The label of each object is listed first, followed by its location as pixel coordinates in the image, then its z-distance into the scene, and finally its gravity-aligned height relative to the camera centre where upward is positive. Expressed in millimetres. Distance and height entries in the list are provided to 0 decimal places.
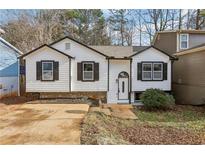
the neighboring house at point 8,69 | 8520 +414
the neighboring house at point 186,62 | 8072 +809
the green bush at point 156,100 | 7330 -1198
